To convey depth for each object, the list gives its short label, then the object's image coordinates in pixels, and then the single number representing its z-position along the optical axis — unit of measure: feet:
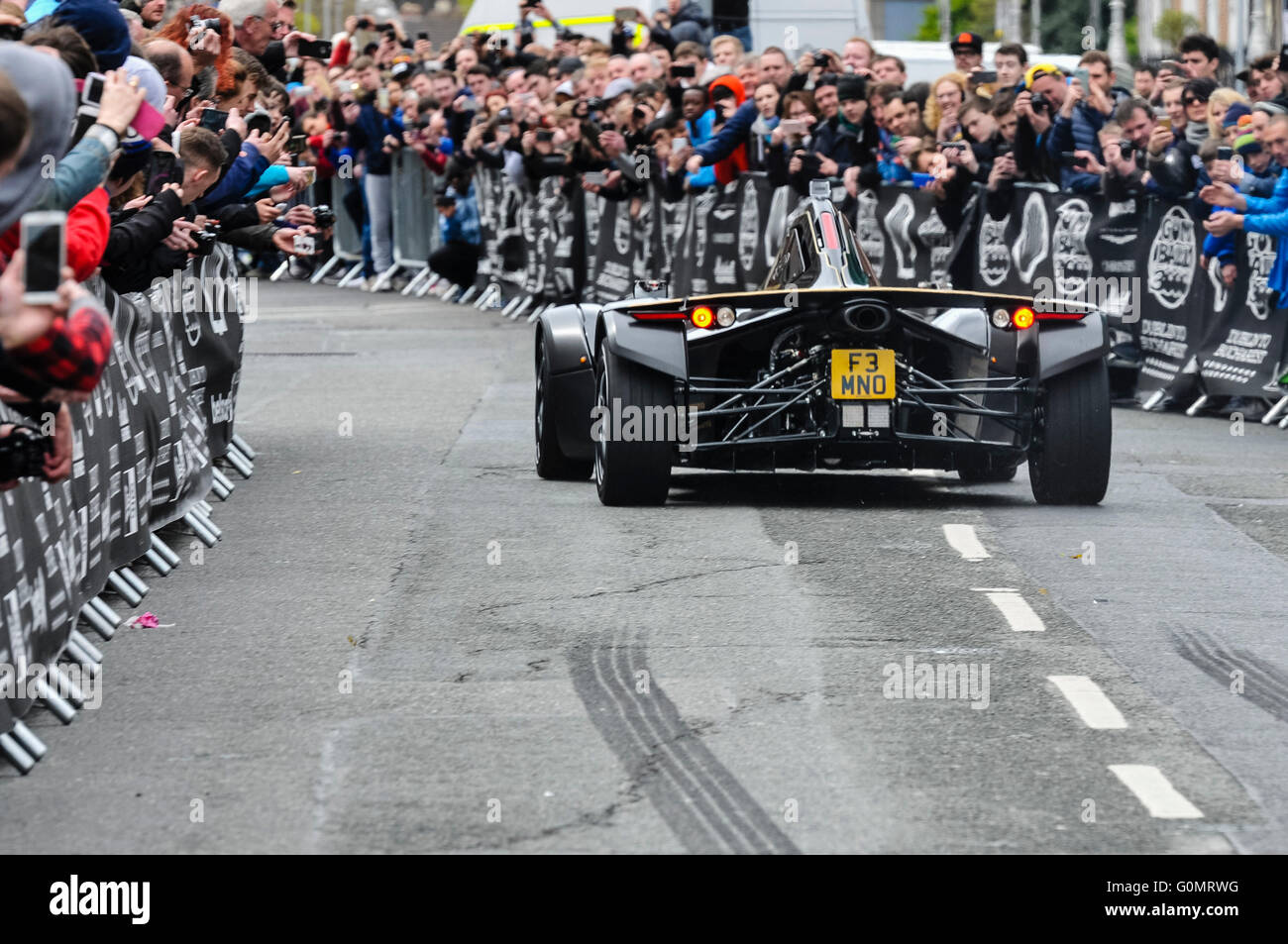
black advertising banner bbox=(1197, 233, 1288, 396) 51.49
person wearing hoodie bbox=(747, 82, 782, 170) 62.08
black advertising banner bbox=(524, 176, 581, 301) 81.76
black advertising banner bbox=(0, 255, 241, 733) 23.11
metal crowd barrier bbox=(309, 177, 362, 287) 107.86
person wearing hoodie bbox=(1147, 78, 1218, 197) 53.67
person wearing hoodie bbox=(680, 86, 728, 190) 67.05
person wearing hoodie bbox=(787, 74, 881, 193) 61.62
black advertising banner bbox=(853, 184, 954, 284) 62.39
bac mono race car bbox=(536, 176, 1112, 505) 35.99
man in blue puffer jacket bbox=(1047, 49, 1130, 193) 56.85
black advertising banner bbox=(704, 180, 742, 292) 68.39
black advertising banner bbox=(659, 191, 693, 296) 71.67
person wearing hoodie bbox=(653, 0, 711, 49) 77.61
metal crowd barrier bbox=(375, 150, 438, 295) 96.63
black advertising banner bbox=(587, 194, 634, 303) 77.10
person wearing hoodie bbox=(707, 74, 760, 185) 65.21
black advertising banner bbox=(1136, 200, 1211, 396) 54.03
